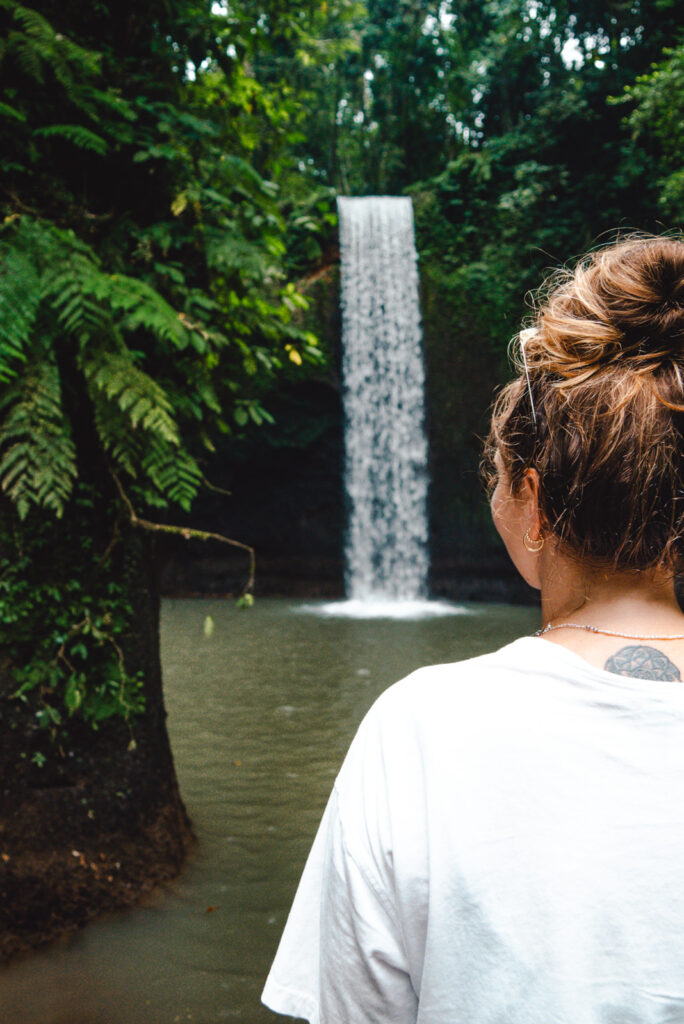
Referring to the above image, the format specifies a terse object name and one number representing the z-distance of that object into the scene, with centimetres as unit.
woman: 82
